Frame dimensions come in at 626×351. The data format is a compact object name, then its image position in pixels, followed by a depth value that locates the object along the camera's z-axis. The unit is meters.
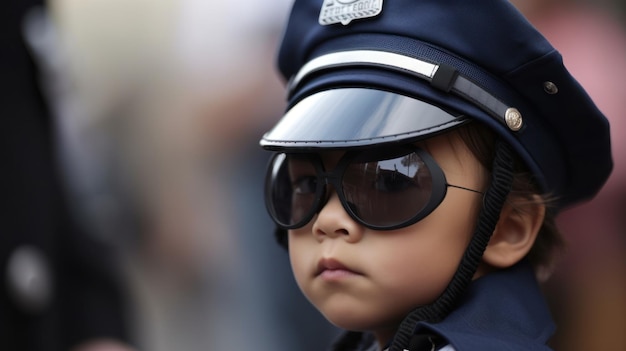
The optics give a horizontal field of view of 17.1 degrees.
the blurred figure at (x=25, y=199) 5.11
